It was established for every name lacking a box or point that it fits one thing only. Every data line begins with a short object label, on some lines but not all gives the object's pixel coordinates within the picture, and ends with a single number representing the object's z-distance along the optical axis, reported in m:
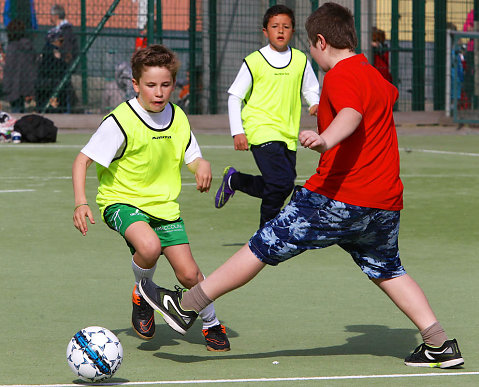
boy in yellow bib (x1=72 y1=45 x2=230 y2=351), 11.32
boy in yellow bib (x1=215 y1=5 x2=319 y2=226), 17.52
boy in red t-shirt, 10.13
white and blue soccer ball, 9.57
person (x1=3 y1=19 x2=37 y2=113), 43.53
